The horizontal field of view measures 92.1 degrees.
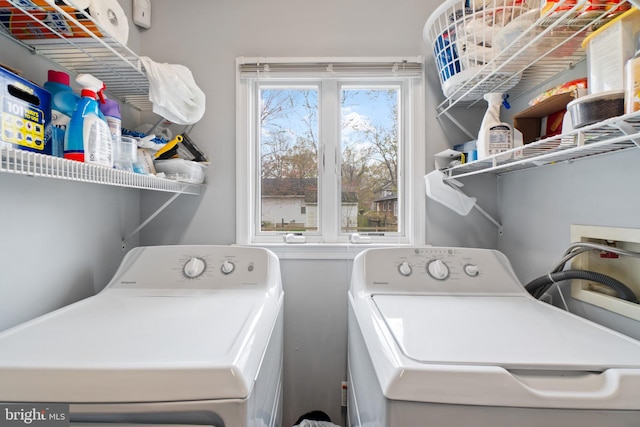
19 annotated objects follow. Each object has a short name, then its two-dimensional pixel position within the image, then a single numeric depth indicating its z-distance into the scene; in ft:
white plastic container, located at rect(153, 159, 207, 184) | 4.59
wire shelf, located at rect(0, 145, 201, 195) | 2.16
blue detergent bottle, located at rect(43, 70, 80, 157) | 2.99
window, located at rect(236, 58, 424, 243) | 5.75
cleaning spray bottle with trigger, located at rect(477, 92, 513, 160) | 3.64
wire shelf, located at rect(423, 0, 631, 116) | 2.73
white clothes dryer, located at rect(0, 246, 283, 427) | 1.92
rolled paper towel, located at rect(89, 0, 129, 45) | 3.21
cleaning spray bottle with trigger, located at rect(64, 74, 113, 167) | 2.91
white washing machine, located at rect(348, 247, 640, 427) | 1.92
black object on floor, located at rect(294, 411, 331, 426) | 5.13
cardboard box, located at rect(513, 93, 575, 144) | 3.35
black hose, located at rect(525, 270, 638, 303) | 3.16
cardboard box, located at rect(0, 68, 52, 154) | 2.44
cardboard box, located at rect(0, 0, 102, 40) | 2.75
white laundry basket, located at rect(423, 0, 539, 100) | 3.60
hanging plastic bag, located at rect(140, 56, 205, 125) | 3.96
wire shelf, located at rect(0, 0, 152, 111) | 2.94
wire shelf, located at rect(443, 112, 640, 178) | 2.25
